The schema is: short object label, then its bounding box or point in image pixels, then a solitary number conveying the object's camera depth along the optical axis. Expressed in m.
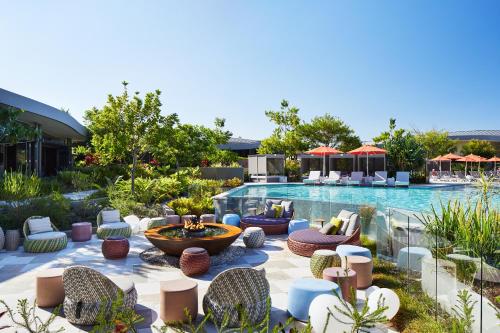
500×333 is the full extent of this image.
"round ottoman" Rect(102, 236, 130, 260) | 7.84
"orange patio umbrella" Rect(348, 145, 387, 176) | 23.79
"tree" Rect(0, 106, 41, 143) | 10.34
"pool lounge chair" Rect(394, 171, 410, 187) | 23.52
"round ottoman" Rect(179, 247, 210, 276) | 6.60
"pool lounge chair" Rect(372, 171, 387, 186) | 23.83
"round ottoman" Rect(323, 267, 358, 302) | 5.29
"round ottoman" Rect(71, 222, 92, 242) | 9.66
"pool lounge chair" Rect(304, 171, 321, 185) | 25.31
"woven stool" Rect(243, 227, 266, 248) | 8.78
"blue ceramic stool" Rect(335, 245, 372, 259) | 6.83
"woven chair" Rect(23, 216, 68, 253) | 8.38
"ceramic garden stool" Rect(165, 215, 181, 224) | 10.77
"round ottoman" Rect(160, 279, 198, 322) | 4.73
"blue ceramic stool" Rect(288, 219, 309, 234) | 10.10
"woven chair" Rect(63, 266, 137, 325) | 4.67
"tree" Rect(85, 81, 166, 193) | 15.41
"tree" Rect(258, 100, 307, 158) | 34.41
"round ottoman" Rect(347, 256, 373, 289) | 6.04
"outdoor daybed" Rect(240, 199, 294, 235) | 10.44
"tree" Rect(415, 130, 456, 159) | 40.78
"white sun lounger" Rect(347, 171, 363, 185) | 24.45
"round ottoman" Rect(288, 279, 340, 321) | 4.75
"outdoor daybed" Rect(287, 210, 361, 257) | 7.99
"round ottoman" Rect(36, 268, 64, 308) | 5.34
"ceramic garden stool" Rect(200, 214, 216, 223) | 10.85
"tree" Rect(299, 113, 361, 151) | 35.84
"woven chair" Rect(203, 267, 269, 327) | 4.54
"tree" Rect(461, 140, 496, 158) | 39.91
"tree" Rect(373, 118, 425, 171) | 26.81
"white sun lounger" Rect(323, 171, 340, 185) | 25.03
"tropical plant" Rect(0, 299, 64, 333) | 1.99
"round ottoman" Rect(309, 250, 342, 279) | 6.38
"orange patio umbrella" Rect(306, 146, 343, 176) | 24.67
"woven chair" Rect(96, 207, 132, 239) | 9.55
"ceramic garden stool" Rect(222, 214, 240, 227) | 10.87
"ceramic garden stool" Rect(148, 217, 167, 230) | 10.25
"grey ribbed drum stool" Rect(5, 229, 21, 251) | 8.65
